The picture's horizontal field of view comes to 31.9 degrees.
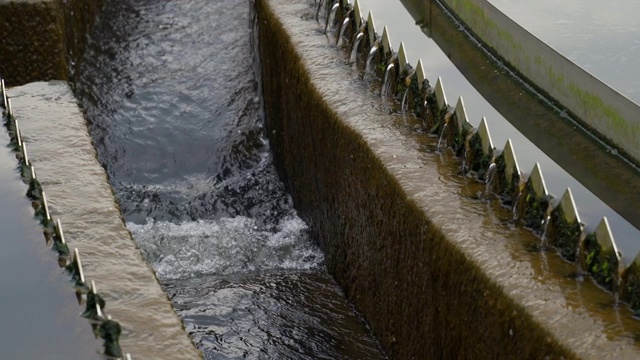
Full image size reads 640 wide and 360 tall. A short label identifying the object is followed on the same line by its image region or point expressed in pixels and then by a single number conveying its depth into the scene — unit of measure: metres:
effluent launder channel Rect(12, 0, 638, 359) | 5.46
